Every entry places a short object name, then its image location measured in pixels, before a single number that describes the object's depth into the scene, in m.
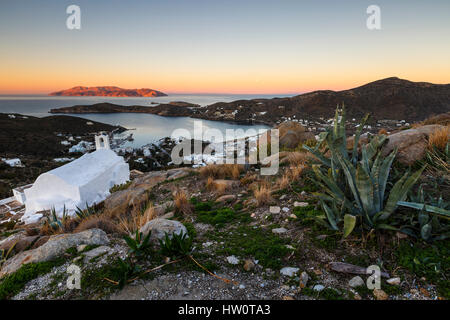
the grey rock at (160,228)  2.42
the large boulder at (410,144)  3.88
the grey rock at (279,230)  2.72
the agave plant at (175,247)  2.13
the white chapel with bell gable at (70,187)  10.98
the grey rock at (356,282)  1.75
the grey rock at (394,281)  1.70
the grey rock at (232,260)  2.16
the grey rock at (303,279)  1.80
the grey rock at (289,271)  1.95
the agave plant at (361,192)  2.09
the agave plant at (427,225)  1.97
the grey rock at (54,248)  2.42
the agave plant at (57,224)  4.17
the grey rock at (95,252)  2.30
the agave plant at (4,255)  2.98
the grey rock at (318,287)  1.75
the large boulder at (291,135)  9.71
